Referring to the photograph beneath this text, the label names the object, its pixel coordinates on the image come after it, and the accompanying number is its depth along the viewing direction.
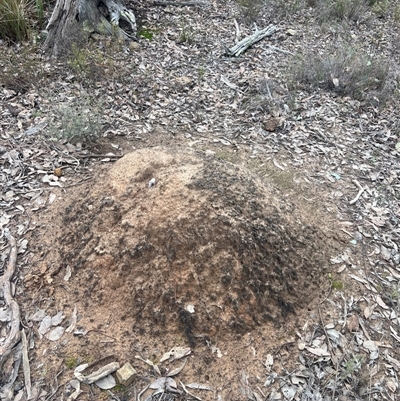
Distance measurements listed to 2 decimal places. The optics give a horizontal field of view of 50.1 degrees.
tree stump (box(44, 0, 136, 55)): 4.77
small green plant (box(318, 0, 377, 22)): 6.20
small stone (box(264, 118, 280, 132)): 4.06
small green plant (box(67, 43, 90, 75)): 4.26
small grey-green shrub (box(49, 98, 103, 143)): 3.52
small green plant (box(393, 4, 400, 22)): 6.24
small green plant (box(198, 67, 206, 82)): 4.78
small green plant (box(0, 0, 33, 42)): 4.79
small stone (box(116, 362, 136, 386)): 1.98
